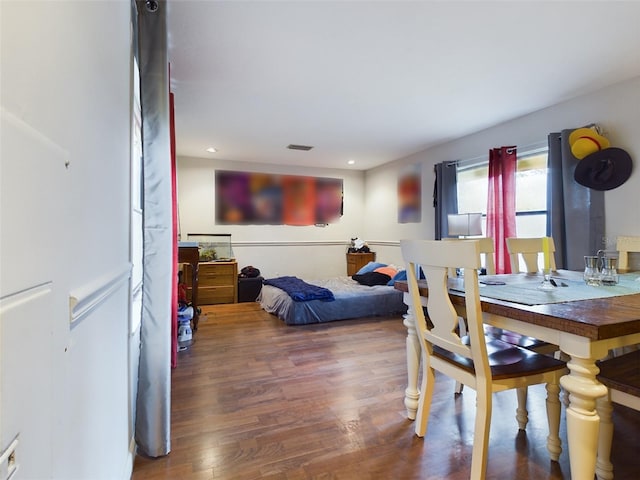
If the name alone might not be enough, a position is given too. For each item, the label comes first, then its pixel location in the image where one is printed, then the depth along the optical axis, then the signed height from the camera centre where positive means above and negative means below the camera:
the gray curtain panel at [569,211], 2.87 +0.26
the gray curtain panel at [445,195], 4.39 +0.61
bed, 3.77 -0.75
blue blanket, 3.82 -0.57
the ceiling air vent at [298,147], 4.73 +1.35
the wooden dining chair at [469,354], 1.32 -0.53
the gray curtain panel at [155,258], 1.54 -0.07
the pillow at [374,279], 4.67 -0.52
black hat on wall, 2.68 +0.58
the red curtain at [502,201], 3.62 +0.44
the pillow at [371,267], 5.20 -0.40
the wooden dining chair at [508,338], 1.77 -0.56
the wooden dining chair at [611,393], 1.25 -0.58
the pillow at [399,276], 4.34 -0.46
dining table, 1.11 -0.30
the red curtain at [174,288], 2.21 -0.31
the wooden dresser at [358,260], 6.11 -0.33
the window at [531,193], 3.47 +0.50
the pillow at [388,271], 4.80 -0.43
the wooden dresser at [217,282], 4.89 -0.59
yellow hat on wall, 2.78 +0.81
